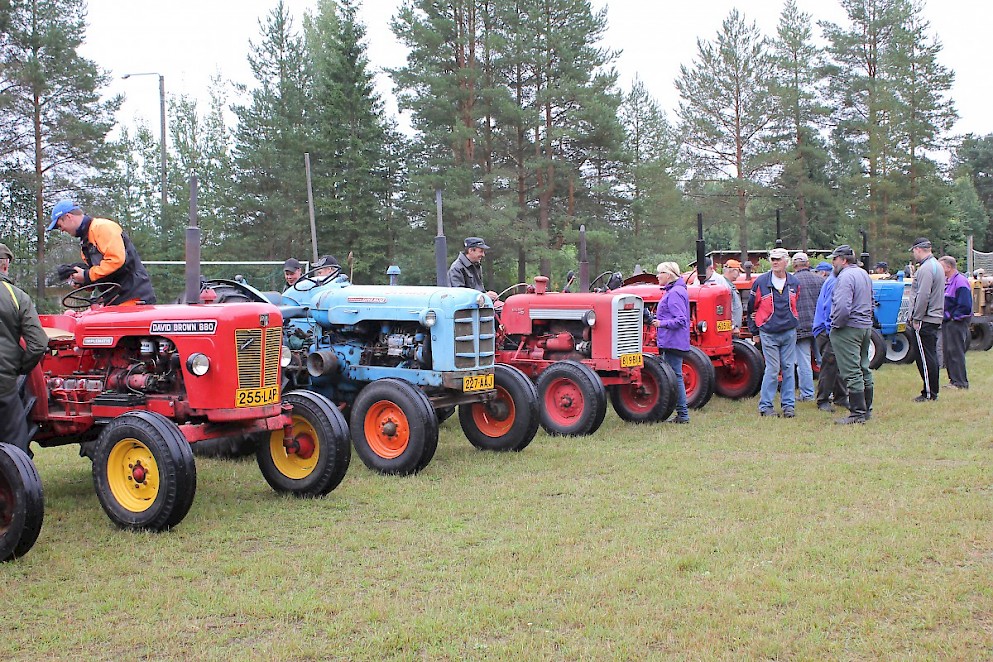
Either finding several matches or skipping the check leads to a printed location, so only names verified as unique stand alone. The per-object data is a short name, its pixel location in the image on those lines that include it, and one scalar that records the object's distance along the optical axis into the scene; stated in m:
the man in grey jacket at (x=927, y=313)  10.33
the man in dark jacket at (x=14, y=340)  5.13
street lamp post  20.94
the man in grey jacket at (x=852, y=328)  8.63
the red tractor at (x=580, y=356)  8.55
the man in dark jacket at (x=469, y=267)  8.55
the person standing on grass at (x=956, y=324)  10.91
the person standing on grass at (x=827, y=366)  9.77
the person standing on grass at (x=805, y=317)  9.91
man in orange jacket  5.84
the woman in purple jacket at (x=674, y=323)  8.99
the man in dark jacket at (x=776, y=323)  9.40
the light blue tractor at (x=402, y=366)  6.86
